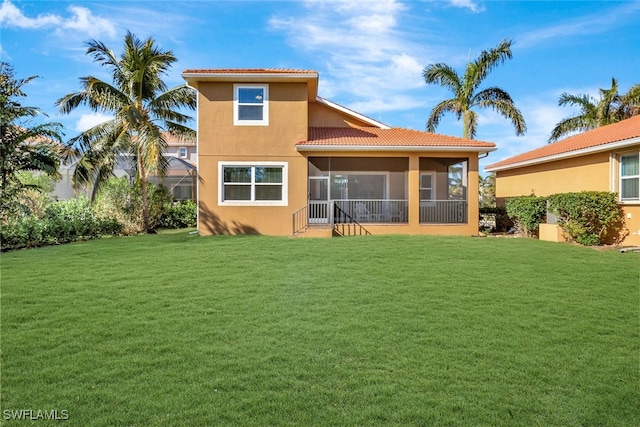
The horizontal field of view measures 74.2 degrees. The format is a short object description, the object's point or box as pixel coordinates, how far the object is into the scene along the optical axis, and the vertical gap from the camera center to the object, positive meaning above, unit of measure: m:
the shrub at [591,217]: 14.69 -0.05
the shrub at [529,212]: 17.17 +0.14
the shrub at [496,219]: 21.06 -0.19
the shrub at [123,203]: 18.78 +0.45
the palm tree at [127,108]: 17.95 +4.69
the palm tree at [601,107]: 27.03 +6.99
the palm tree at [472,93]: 24.48 +7.34
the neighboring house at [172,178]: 23.94 +2.44
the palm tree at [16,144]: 13.08 +2.25
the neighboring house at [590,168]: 14.84 +2.06
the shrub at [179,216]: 23.30 -0.14
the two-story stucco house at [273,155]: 17.41 +2.47
